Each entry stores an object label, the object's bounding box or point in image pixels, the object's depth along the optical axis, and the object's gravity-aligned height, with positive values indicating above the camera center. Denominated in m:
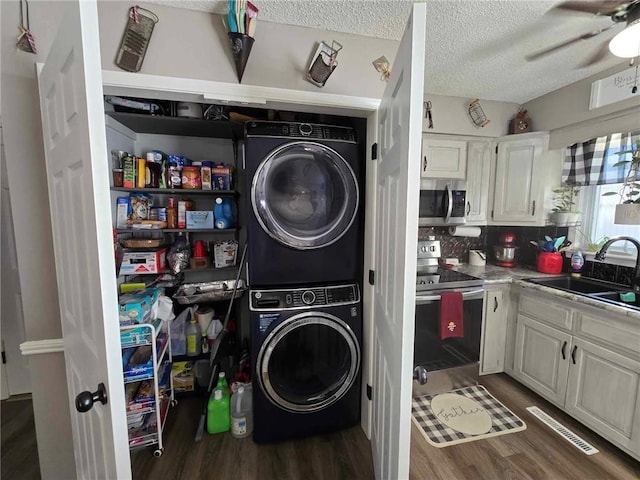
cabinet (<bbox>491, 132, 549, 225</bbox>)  2.44 +0.33
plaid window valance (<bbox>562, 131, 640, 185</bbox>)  2.09 +0.45
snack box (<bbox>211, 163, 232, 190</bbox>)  2.07 +0.28
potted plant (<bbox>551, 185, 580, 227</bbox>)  2.40 +0.09
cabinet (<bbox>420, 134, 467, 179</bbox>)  2.46 +0.52
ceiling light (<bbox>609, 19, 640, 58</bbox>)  1.18 +0.77
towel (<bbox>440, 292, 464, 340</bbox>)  2.09 -0.75
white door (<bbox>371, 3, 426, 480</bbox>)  0.81 -0.10
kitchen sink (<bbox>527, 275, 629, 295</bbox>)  2.08 -0.54
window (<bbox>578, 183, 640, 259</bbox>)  2.16 -0.03
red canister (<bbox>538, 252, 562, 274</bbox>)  2.42 -0.41
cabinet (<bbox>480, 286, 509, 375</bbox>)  2.35 -0.98
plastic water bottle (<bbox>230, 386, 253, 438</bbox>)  1.77 -1.28
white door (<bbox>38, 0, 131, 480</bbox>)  0.66 -0.03
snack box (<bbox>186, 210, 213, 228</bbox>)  2.05 -0.03
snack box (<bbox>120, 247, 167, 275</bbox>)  1.91 -0.33
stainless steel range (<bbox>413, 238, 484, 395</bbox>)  2.12 -0.95
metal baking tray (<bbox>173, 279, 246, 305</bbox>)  2.02 -0.57
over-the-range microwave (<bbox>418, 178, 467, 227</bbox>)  2.45 +0.11
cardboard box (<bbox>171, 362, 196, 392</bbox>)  2.10 -1.23
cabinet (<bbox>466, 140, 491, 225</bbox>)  2.58 +0.34
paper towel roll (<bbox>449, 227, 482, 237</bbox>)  2.73 -0.16
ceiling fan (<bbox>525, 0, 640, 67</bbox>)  1.21 +0.98
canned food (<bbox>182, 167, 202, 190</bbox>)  2.00 +0.27
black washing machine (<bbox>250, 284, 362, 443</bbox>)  1.60 -0.88
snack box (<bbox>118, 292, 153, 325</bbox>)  1.50 -0.52
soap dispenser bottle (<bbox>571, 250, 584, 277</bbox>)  2.27 -0.39
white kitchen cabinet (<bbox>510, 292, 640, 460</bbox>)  1.58 -1.00
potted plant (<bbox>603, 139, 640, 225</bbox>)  1.81 +0.17
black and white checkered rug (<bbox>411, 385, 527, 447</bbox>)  1.79 -1.43
